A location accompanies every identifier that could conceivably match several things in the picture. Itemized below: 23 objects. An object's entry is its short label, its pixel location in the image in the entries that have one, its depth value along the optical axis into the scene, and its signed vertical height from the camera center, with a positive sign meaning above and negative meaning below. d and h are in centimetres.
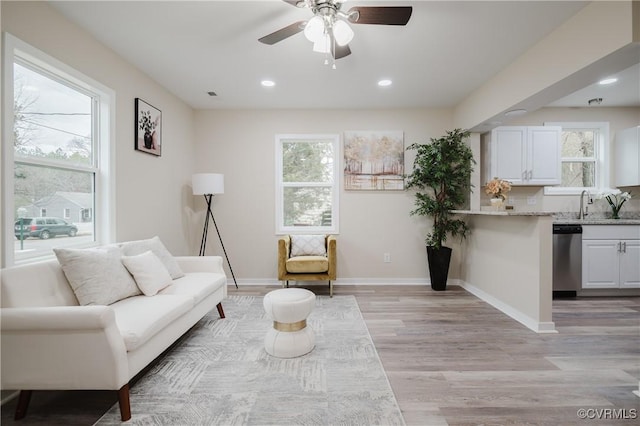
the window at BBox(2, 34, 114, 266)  184 +45
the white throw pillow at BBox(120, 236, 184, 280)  253 -36
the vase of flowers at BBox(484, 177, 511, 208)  328 +23
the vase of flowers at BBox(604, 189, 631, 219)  403 +16
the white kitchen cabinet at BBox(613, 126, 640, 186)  399 +75
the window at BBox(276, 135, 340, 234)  443 +36
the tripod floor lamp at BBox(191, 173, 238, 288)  381 +35
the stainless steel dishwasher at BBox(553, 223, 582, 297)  363 -57
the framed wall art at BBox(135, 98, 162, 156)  305 +90
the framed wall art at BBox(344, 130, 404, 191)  433 +79
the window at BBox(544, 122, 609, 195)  429 +78
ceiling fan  176 +119
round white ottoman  223 -90
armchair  372 -70
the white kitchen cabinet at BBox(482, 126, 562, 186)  391 +75
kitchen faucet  417 +5
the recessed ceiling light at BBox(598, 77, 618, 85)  335 +149
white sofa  151 -70
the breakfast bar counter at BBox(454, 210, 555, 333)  271 -57
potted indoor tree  396 +36
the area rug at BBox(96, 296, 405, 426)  161 -112
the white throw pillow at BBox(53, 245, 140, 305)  193 -44
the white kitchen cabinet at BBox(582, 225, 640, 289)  366 -56
